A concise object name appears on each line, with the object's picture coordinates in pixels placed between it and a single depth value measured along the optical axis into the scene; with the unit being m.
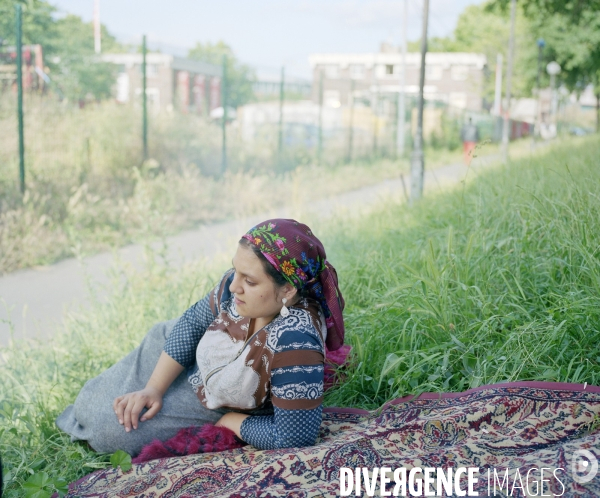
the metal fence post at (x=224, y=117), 12.38
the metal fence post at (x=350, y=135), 18.73
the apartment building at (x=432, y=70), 54.84
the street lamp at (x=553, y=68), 25.59
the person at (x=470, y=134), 20.33
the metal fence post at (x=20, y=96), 8.07
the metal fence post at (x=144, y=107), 10.54
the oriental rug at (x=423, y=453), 2.24
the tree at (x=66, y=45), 8.56
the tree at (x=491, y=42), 29.67
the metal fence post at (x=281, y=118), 14.78
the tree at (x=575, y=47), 23.53
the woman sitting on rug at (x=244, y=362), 2.57
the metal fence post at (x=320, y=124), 16.94
